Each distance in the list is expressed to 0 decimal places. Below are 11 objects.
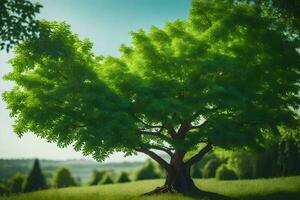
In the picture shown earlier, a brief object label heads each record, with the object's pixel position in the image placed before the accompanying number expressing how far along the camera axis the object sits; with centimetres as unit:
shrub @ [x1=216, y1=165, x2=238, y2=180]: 3791
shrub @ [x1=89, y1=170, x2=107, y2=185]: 4604
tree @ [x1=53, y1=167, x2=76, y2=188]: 4238
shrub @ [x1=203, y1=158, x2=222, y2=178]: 4391
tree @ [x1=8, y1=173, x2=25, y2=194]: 3928
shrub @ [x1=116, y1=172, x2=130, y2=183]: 4488
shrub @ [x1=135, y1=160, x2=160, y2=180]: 4732
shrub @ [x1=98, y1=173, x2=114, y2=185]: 4400
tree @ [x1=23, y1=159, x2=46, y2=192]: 3806
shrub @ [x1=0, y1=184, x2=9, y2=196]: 3699
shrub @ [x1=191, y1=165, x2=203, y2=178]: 4669
